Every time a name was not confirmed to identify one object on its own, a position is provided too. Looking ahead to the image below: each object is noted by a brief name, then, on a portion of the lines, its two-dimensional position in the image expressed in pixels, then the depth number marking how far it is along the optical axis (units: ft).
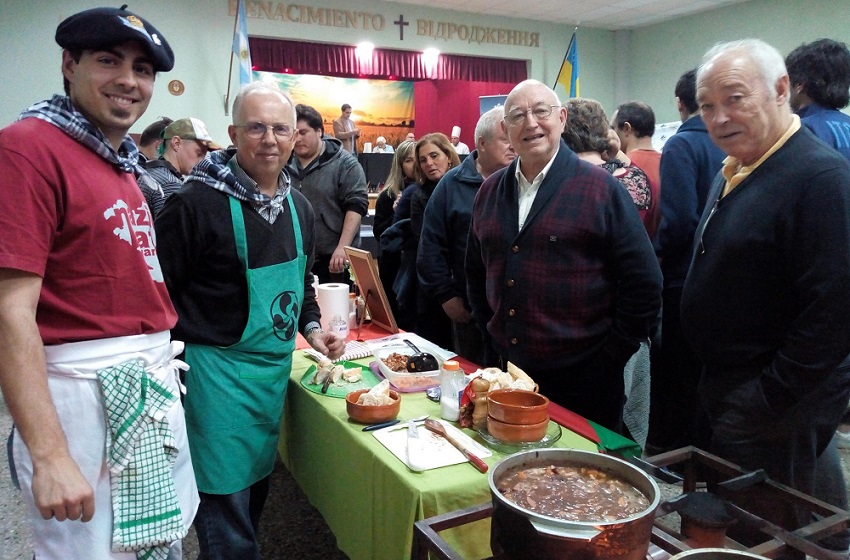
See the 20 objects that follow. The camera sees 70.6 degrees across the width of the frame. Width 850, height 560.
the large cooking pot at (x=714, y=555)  2.42
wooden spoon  4.27
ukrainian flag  29.17
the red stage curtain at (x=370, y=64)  25.48
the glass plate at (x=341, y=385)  5.85
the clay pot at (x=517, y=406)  4.42
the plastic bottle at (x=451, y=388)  5.12
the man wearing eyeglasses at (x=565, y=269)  5.87
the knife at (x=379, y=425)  4.97
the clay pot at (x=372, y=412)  5.07
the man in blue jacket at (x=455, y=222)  8.52
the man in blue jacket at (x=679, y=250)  8.69
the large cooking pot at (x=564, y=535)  2.39
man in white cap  10.36
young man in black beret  3.34
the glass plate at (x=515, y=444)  4.50
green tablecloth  4.13
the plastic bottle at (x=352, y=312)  8.62
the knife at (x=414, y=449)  4.27
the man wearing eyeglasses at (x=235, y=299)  5.12
